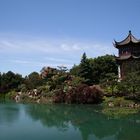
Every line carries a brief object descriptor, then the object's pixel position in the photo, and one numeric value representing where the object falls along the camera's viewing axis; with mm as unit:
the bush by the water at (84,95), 21476
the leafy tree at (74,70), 29341
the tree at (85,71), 26850
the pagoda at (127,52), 25994
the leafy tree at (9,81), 34022
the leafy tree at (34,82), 30923
